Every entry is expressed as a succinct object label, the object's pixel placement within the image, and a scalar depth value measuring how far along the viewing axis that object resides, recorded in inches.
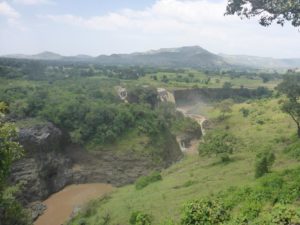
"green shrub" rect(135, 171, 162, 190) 1125.7
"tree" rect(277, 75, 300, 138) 1174.8
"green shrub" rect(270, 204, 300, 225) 432.6
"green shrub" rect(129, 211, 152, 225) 707.3
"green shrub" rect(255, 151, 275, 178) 778.4
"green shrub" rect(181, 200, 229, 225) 529.9
